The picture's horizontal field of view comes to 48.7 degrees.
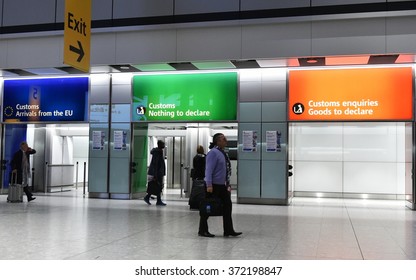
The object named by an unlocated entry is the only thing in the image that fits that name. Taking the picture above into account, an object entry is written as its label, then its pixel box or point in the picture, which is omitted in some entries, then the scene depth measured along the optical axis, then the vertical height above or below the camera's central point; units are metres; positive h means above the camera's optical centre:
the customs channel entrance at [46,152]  15.21 +0.02
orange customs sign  11.68 +1.60
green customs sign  12.76 +1.62
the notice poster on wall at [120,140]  13.54 +0.39
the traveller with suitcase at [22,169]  12.27 -0.46
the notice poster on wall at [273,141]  12.36 +0.38
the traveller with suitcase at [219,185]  6.99 -0.47
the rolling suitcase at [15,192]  12.21 -1.07
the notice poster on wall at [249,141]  12.52 +0.37
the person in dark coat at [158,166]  11.78 -0.32
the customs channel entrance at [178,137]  13.83 +0.44
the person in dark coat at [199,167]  10.91 -0.31
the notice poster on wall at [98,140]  13.67 +0.38
